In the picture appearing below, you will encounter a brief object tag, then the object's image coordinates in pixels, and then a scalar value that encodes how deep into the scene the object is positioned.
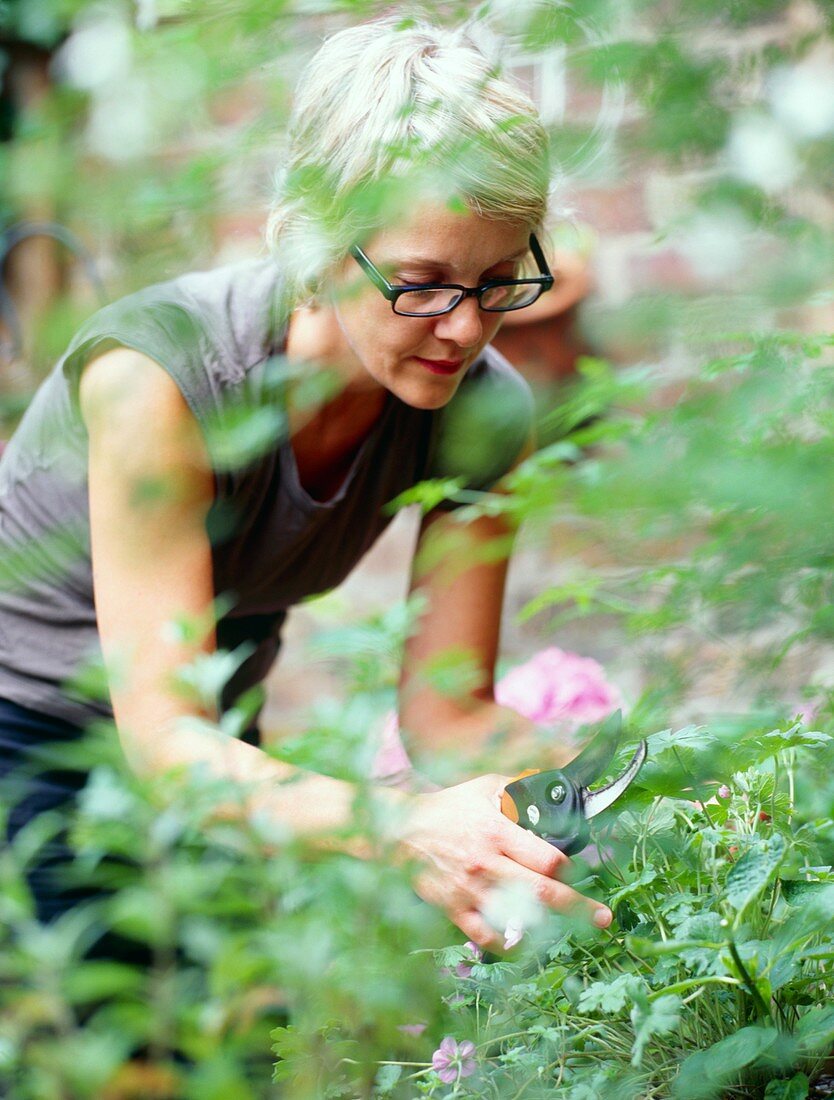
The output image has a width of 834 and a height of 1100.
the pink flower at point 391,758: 1.52
